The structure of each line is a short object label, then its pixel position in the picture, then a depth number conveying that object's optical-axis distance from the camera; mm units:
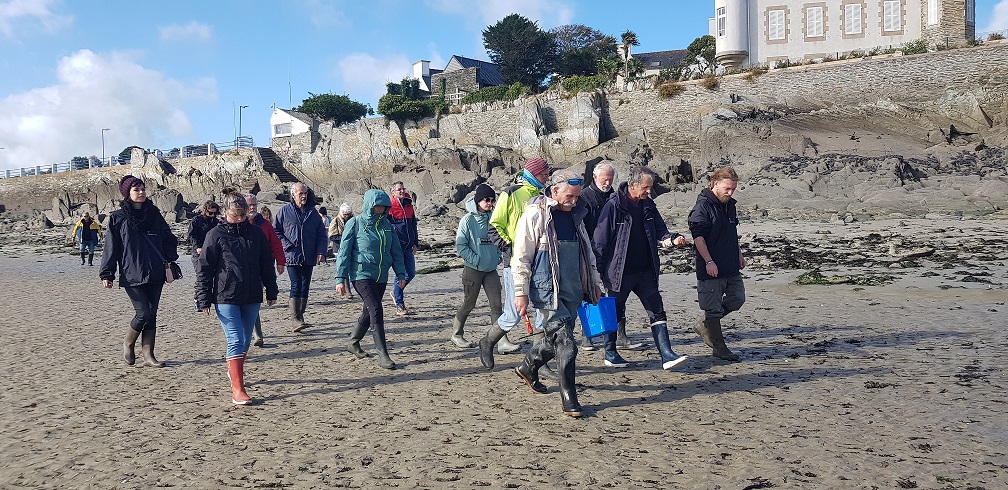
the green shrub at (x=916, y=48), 35469
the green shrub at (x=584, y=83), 44750
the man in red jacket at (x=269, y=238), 7566
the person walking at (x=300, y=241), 9562
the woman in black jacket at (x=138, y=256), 7273
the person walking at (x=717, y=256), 6766
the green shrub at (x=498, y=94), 50156
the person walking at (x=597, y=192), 7176
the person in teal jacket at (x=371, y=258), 7129
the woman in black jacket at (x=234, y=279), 6129
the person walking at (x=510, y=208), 6453
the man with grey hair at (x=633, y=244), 6742
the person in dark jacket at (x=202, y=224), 8715
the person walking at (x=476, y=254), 7887
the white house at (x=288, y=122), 72062
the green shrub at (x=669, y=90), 41375
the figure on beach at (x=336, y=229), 11667
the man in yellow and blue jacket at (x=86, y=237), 21797
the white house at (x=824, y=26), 38862
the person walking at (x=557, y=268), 5426
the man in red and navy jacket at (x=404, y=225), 10164
